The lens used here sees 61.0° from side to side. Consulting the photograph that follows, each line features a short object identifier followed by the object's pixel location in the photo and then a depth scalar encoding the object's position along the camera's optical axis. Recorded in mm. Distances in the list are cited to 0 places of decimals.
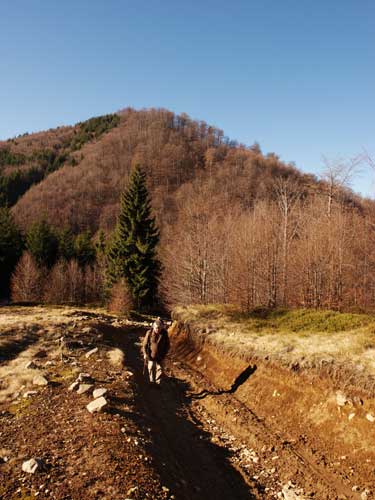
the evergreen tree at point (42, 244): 53250
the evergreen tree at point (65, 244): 57844
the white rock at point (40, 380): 9205
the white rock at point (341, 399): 8180
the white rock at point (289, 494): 5918
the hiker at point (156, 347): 10352
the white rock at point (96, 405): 7406
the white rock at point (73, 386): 8828
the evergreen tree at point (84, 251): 61562
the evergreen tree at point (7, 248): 51250
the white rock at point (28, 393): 8425
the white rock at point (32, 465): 5094
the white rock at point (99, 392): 8299
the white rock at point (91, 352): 12591
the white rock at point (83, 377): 9458
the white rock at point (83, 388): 8641
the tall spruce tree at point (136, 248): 36500
